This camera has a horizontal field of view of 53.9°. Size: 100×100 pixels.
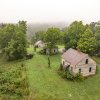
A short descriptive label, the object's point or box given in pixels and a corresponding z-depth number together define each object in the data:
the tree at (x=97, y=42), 30.72
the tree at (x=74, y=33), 31.95
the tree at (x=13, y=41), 30.65
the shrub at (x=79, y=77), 21.92
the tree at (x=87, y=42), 29.16
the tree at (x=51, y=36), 32.98
